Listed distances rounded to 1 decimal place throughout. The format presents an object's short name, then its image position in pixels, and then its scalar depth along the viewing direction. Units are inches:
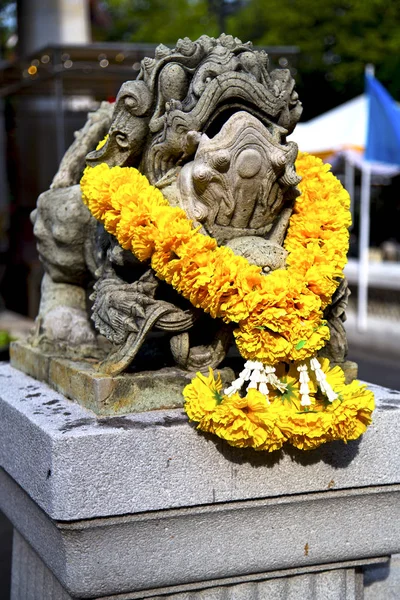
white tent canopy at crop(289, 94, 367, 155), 484.4
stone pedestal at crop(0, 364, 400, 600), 103.9
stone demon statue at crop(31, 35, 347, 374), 112.0
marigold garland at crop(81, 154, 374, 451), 104.8
